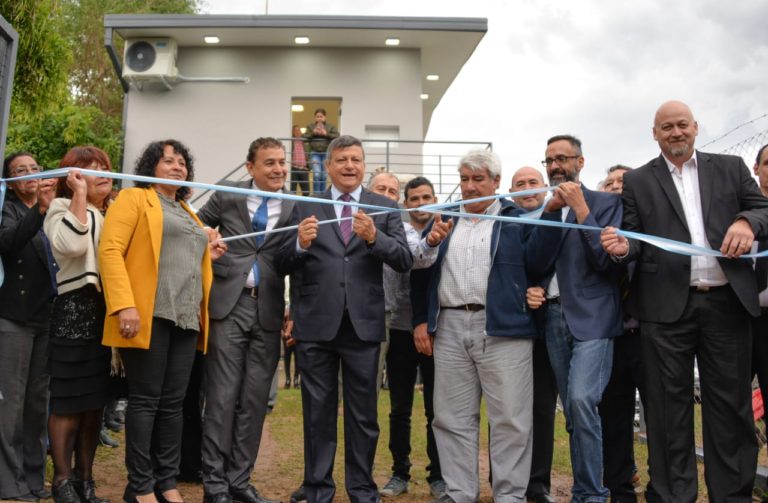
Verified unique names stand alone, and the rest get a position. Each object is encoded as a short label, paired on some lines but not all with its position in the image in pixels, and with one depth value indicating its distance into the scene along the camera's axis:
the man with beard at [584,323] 4.50
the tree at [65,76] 9.00
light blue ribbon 4.11
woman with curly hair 4.30
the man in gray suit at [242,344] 4.89
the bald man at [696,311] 4.09
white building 17.50
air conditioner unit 17.34
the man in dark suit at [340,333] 4.69
